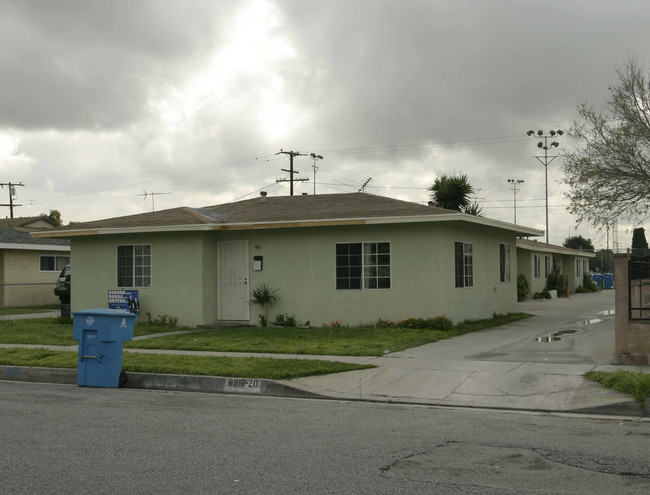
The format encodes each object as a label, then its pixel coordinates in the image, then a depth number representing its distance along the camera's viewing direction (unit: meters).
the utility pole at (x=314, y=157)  57.69
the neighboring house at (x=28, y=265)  31.44
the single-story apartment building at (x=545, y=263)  35.25
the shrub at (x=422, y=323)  18.02
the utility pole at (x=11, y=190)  70.94
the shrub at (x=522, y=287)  33.44
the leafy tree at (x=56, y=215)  76.28
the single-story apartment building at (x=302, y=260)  18.52
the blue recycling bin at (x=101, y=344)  11.83
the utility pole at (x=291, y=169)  55.37
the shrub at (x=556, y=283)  37.69
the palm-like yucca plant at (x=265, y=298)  19.83
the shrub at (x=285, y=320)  19.58
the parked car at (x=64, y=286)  30.20
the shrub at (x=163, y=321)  20.33
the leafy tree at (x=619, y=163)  22.58
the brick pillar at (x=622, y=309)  11.75
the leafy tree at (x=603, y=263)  76.36
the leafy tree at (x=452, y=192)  30.45
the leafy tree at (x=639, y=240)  51.97
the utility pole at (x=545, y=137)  51.35
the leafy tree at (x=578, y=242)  92.12
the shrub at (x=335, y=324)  19.03
